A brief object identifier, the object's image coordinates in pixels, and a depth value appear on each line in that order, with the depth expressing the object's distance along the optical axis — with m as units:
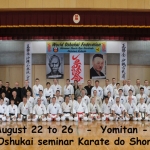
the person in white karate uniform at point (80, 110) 16.50
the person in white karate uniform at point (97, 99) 17.15
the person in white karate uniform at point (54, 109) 16.61
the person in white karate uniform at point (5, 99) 16.80
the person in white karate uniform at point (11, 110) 16.36
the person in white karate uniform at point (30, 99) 16.75
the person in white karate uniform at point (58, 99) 17.04
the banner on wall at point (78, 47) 19.27
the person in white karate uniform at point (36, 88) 17.77
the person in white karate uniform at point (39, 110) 16.45
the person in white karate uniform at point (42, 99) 17.05
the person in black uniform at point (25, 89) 17.38
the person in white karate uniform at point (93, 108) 16.84
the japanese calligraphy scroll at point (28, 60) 19.36
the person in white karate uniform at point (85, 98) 17.01
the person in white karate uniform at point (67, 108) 16.61
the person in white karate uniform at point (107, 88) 17.83
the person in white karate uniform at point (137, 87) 18.09
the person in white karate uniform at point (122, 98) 17.13
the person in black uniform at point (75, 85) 17.89
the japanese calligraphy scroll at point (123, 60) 19.41
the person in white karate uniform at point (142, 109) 16.86
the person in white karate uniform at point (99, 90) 17.89
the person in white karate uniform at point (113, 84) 17.95
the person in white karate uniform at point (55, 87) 18.15
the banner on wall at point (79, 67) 19.33
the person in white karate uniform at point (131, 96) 17.05
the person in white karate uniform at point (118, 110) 16.53
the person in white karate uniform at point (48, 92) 17.73
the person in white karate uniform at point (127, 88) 17.85
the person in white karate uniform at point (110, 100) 16.91
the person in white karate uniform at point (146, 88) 17.97
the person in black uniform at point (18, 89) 17.42
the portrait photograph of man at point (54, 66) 19.44
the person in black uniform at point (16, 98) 16.95
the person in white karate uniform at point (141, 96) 17.41
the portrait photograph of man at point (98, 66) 19.48
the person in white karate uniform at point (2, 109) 16.25
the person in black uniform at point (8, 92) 17.38
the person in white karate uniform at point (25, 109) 16.55
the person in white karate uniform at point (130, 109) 16.80
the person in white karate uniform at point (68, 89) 17.95
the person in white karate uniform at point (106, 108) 16.76
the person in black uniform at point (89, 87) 18.00
